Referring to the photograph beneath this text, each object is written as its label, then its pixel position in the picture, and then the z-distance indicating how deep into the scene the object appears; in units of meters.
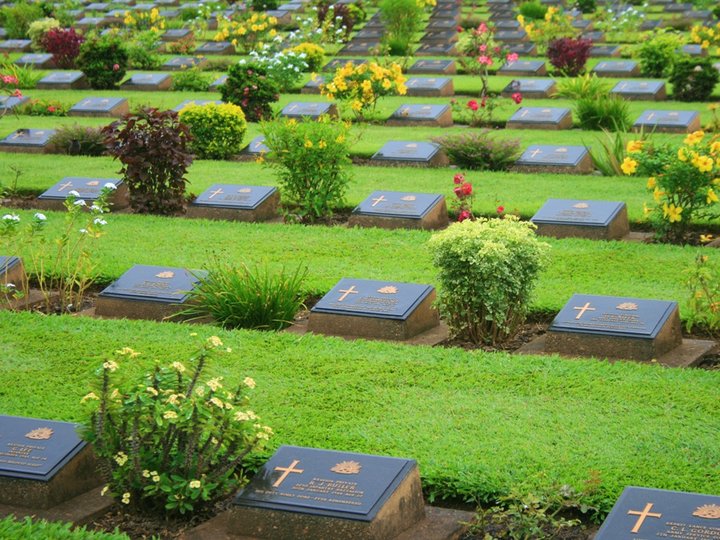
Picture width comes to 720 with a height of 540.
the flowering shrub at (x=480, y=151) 12.89
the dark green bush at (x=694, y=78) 17.00
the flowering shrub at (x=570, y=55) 19.23
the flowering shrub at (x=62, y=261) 8.57
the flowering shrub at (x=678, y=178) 9.46
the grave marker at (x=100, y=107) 17.05
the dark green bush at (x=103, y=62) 19.39
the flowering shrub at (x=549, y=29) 22.36
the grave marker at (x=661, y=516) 4.65
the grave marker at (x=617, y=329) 7.21
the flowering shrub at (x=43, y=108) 17.48
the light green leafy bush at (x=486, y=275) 7.50
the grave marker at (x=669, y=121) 14.48
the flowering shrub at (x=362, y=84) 15.30
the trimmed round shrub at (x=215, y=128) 13.79
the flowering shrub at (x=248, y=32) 22.58
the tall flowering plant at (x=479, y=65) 15.82
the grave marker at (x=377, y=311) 7.75
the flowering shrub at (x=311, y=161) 10.78
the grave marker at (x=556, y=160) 12.62
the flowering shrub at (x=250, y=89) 15.83
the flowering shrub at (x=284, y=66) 17.92
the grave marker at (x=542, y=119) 15.29
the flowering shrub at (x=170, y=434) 5.23
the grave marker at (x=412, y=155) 13.20
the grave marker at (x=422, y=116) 15.76
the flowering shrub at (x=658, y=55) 19.09
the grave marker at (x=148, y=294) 8.34
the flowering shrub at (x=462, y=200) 9.48
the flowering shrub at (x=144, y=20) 25.23
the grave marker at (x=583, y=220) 9.93
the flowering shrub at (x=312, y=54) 20.39
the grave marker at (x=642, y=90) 17.28
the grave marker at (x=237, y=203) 10.99
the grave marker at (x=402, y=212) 10.46
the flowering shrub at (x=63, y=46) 22.05
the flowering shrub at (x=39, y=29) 24.25
